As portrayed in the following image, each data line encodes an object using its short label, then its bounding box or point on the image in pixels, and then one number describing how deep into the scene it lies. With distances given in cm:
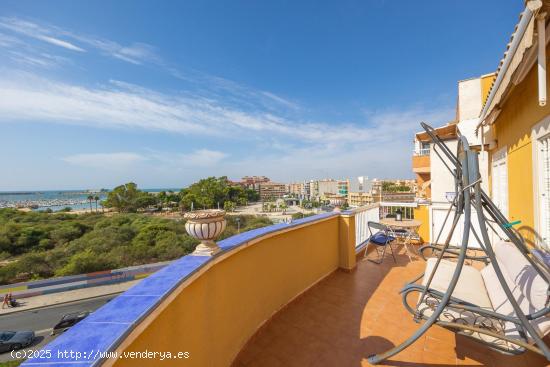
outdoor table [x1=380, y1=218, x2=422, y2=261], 439
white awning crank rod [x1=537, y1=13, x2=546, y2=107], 156
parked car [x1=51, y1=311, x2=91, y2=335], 1103
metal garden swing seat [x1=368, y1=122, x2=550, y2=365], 140
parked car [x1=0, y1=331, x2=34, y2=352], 936
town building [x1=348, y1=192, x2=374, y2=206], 4733
